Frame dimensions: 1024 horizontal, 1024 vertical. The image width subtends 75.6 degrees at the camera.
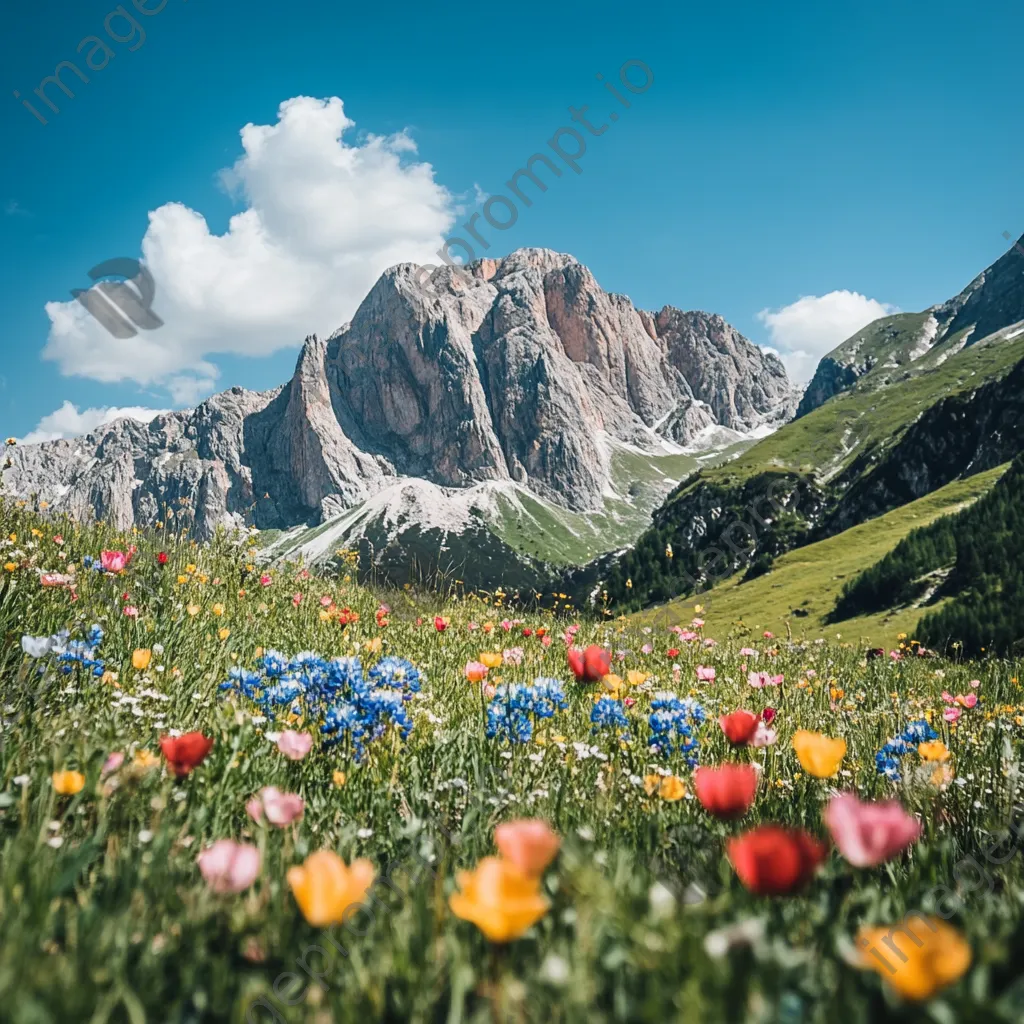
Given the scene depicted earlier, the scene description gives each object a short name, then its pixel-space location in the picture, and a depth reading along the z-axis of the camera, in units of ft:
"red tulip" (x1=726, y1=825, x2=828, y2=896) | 4.27
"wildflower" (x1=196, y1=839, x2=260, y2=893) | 5.21
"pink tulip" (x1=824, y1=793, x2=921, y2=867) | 4.53
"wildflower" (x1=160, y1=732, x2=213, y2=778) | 7.04
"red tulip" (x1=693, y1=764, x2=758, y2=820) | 6.19
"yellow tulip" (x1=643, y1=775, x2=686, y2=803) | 8.97
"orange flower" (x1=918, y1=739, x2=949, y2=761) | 11.12
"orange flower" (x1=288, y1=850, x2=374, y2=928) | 4.32
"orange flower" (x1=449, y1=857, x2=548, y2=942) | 3.90
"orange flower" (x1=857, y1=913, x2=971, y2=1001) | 3.62
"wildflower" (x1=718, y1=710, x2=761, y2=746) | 9.71
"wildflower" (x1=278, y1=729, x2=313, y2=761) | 8.50
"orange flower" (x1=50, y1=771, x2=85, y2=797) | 6.64
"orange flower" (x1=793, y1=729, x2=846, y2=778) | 6.58
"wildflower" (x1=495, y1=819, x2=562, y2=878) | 4.14
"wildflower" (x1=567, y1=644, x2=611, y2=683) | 11.85
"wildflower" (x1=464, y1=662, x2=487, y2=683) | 13.28
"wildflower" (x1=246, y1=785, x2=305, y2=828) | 6.60
